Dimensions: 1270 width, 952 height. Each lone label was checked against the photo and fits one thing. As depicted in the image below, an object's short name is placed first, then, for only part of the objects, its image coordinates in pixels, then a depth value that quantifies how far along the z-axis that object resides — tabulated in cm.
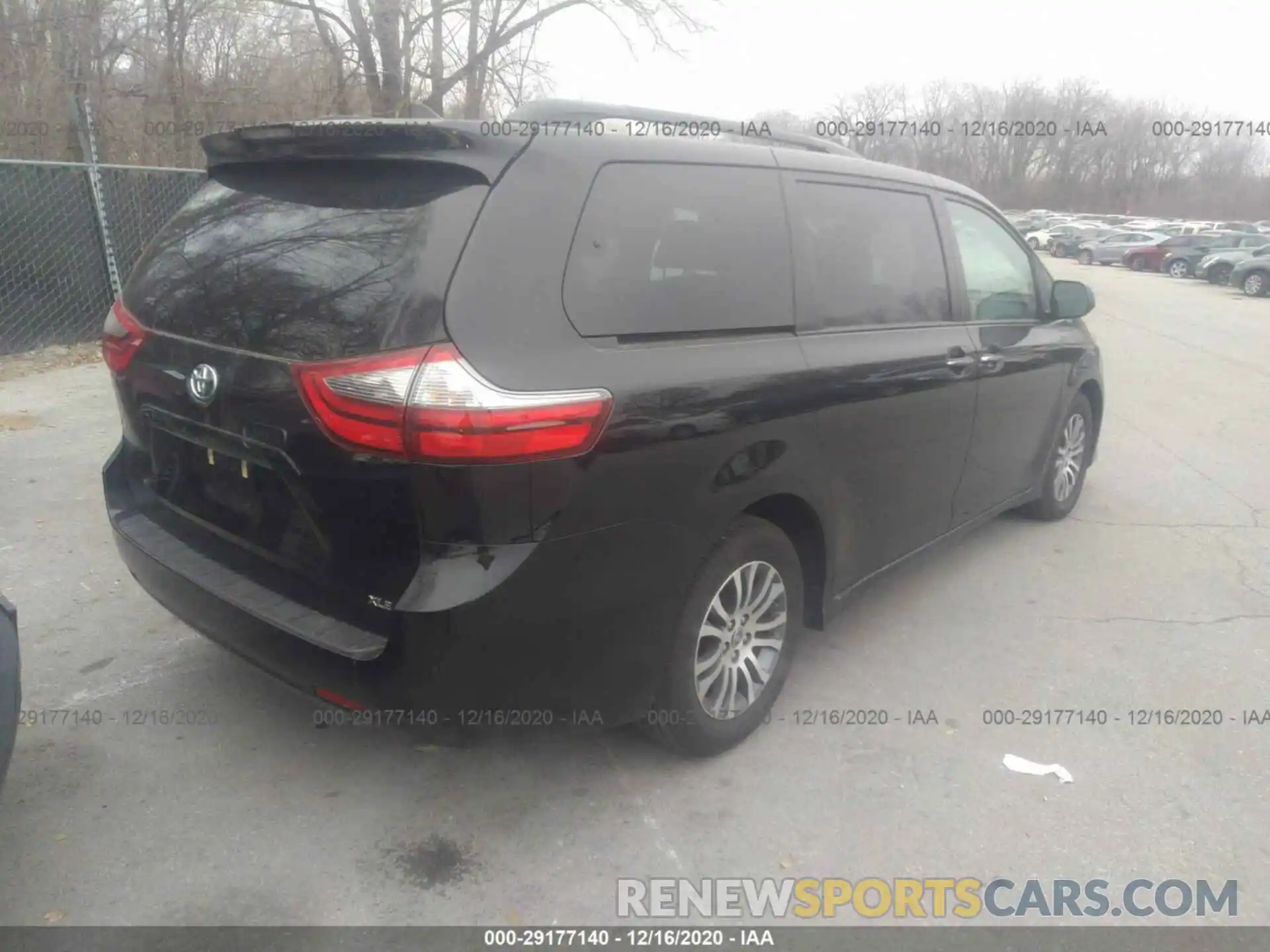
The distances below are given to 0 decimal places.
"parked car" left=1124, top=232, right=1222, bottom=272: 3281
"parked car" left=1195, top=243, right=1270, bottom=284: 2816
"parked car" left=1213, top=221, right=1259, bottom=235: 4786
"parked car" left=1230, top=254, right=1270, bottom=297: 2561
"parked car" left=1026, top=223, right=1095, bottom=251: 4595
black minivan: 225
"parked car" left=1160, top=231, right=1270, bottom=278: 3234
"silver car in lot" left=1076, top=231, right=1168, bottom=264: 3706
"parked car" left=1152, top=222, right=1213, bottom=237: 4400
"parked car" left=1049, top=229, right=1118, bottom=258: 4331
